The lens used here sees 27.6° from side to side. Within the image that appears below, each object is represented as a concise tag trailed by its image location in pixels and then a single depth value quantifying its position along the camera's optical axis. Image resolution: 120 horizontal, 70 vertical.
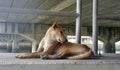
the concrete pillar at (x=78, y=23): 2.27
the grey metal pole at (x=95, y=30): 2.21
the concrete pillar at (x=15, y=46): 19.81
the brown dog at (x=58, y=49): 1.96
